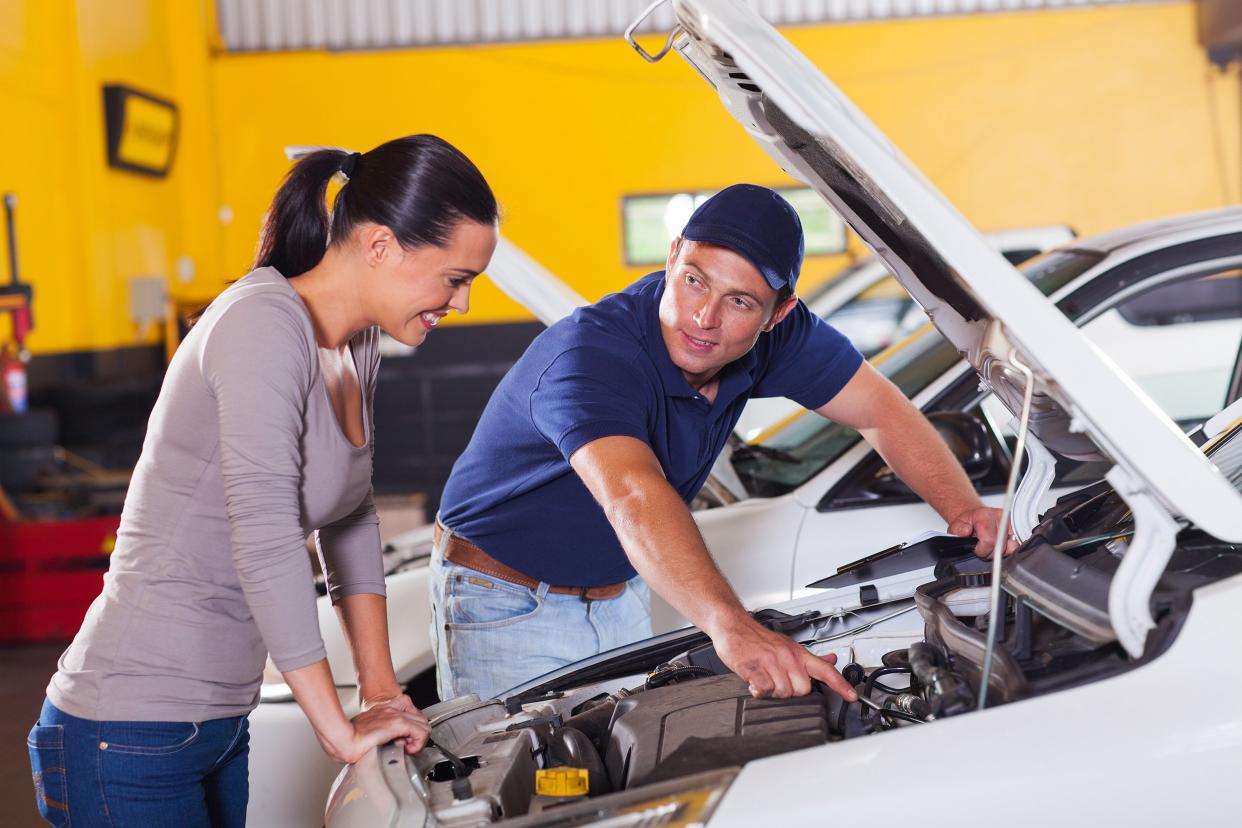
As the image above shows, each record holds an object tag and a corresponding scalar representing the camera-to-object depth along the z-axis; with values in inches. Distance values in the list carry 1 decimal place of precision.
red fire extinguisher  282.0
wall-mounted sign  364.5
